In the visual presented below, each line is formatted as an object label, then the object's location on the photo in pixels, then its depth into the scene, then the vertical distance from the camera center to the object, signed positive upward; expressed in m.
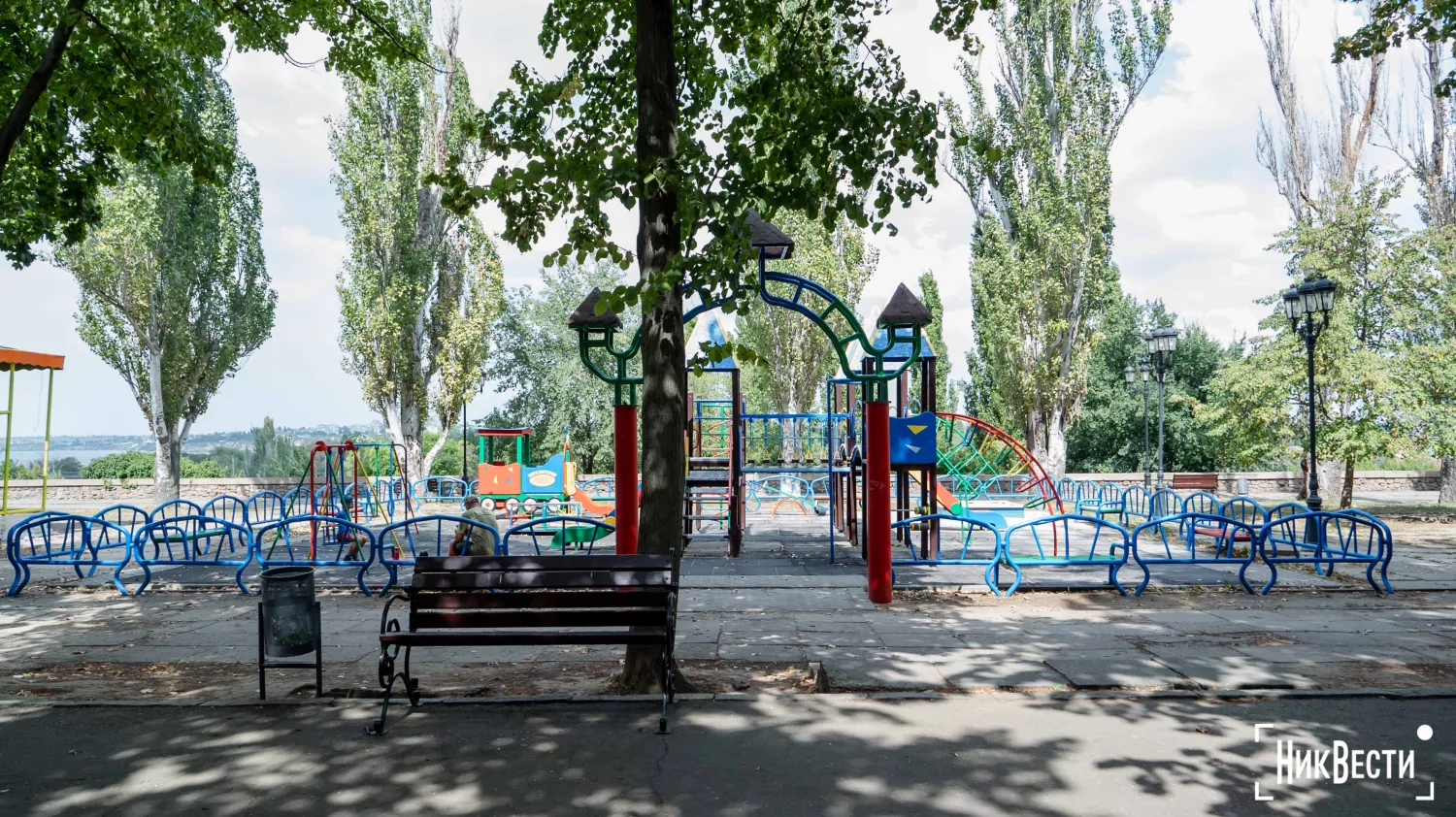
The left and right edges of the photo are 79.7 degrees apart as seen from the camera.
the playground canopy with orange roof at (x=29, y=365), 16.37 +1.66
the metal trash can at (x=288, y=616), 5.72 -1.10
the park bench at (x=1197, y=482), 25.23 -1.10
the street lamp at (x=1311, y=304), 12.60 +2.07
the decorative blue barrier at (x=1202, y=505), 18.73 -1.38
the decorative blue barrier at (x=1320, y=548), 9.90 -1.32
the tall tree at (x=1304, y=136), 24.06 +8.82
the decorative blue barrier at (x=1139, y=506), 18.31 -1.39
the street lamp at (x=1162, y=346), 19.59 +2.23
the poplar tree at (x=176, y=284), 22.41 +4.54
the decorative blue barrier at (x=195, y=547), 10.73 -1.53
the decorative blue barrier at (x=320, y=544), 10.60 -1.67
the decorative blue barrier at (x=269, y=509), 20.55 -1.54
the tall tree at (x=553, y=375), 39.12 +3.41
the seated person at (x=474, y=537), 10.23 -1.05
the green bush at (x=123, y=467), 31.25 -0.62
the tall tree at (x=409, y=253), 25.41 +5.87
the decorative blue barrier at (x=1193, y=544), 10.03 -1.36
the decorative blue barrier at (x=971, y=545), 10.05 -1.63
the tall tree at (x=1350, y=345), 17.77 +2.13
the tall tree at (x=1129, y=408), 37.72 +1.61
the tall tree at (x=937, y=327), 44.84 +6.12
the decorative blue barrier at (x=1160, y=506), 15.63 -1.17
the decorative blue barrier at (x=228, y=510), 20.65 -1.58
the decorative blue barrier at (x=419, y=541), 10.25 -1.66
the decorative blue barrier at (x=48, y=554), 10.17 -1.31
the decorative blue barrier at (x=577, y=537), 12.77 -1.37
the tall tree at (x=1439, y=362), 17.16 +1.65
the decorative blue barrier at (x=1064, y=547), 9.93 -1.67
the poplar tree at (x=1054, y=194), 24.72 +7.20
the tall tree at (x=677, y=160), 5.30 +1.87
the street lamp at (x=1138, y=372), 21.38 +2.23
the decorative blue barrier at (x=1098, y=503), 17.42 -1.27
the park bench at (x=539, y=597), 5.38 -0.93
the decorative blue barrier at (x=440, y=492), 23.56 -1.28
